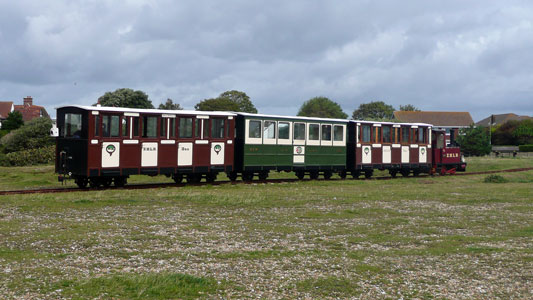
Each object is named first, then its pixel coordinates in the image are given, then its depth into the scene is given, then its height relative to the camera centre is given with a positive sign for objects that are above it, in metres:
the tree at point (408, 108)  160.38 +17.23
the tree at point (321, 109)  133.25 +14.27
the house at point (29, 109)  120.00 +12.42
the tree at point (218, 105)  91.31 +10.16
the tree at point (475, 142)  68.31 +2.85
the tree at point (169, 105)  79.25 +8.72
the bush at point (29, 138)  44.97 +1.91
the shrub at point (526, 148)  77.94 +2.43
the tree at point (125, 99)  67.31 +8.15
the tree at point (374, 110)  143.88 +14.81
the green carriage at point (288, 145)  27.52 +0.96
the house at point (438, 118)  122.80 +11.02
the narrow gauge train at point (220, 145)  22.78 +0.89
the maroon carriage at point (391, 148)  32.66 +1.02
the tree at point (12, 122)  79.26 +5.92
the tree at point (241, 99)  102.09 +12.50
